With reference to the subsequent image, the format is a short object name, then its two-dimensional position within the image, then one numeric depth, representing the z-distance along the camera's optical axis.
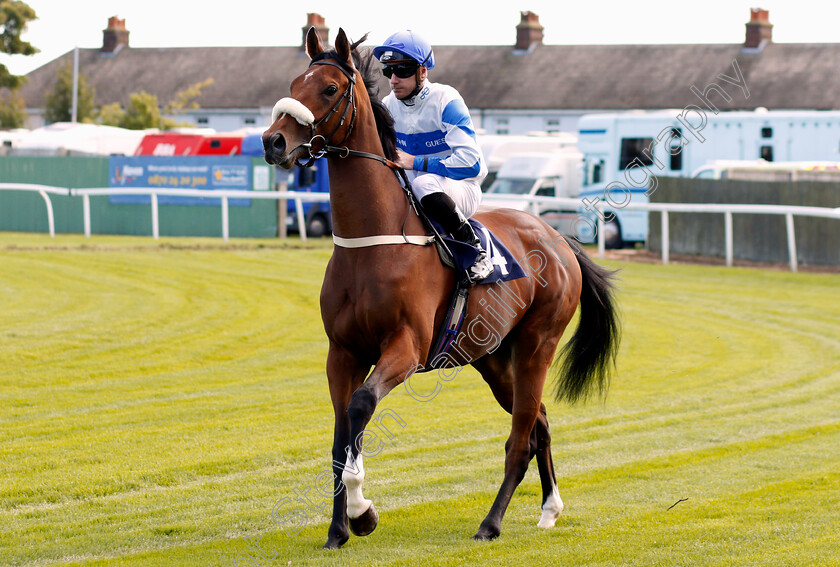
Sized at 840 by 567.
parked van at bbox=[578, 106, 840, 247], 22.17
